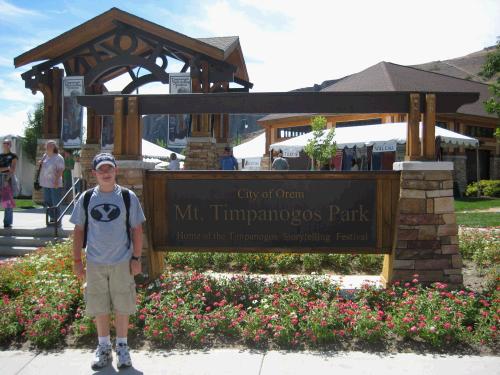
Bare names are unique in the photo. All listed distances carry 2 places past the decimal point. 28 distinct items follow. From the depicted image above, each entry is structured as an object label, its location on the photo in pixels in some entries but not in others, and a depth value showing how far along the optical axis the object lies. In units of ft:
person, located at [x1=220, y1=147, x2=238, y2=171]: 42.57
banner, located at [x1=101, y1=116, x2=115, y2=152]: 51.83
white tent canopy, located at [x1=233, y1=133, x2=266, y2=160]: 98.32
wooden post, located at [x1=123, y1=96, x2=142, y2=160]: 19.93
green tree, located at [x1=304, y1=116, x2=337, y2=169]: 57.72
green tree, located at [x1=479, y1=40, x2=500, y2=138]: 52.09
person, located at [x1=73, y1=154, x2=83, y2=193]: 35.20
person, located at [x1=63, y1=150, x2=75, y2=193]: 48.70
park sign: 18.75
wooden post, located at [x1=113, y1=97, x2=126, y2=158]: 19.88
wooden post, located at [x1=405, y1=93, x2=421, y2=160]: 18.67
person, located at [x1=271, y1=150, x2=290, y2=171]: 41.83
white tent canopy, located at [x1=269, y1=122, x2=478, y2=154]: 51.85
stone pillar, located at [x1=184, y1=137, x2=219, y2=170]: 49.52
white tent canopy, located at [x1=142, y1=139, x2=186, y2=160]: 68.92
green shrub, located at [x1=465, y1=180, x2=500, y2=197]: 73.51
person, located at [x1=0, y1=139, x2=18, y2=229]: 29.91
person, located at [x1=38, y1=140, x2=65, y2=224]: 29.71
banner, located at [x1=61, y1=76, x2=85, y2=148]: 49.52
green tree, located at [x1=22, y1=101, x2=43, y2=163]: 121.70
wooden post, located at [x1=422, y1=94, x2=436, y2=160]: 18.65
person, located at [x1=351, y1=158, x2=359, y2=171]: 66.99
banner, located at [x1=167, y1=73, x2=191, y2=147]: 49.26
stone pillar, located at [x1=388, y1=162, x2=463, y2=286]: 18.40
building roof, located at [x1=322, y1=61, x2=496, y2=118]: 88.94
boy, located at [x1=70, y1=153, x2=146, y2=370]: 12.88
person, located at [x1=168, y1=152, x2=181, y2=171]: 51.06
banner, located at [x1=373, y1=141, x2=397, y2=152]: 50.67
